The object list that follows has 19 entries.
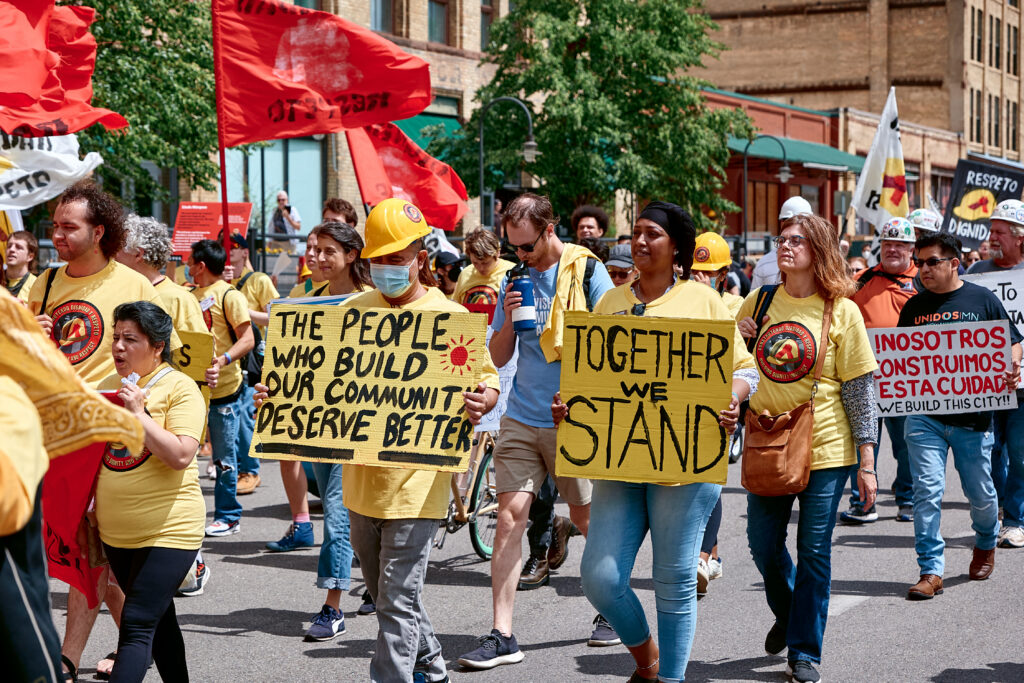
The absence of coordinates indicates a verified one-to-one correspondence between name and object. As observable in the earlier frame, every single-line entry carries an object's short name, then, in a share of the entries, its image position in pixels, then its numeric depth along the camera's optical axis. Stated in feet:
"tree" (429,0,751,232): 88.48
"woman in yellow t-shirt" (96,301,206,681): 14.69
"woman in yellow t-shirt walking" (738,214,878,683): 17.70
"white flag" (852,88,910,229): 45.89
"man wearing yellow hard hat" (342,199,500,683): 15.53
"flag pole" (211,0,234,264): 27.14
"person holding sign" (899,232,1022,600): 23.52
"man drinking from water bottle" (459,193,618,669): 19.16
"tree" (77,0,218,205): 55.77
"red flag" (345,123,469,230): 34.09
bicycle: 25.25
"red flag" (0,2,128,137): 27.12
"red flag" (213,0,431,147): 29.37
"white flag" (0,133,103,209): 30.07
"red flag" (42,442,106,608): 15.14
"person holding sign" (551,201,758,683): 15.49
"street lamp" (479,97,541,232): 77.00
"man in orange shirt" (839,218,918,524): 27.66
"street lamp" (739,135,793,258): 126.41
